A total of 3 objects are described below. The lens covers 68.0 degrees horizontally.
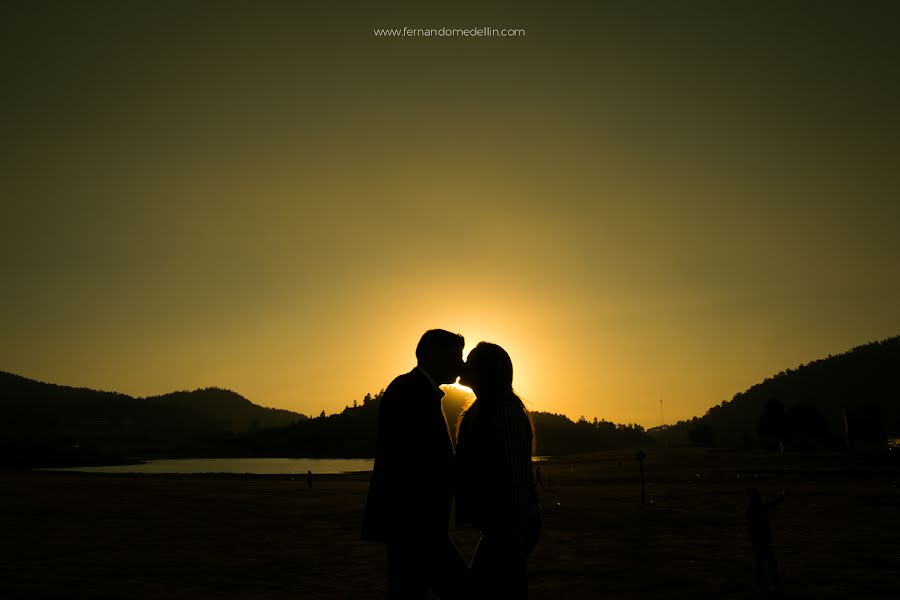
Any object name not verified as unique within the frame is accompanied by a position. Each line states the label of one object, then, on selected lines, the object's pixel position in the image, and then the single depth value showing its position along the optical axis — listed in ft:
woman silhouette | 14.05
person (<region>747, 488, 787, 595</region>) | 34.88
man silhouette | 14.24
